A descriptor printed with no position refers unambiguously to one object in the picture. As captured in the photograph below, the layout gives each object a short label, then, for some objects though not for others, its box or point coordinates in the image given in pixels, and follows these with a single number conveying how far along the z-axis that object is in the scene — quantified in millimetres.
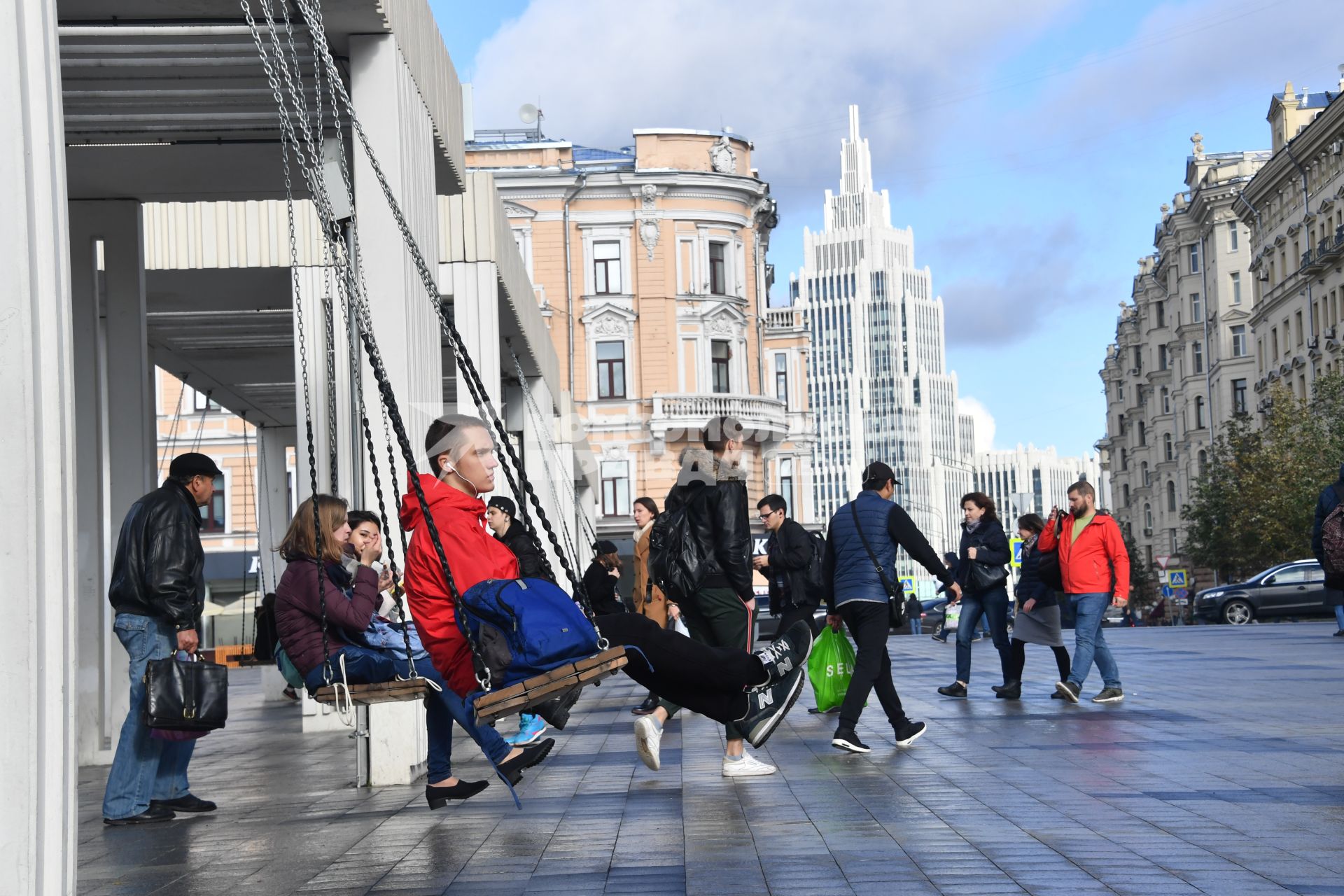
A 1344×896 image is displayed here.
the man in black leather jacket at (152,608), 8648
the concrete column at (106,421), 13312
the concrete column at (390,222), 10492
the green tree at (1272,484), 53594
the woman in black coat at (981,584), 15516
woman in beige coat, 14787
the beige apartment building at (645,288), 59594
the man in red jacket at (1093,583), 14141
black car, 38500
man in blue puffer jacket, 10805
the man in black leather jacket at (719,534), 9719
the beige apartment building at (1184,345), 87312
